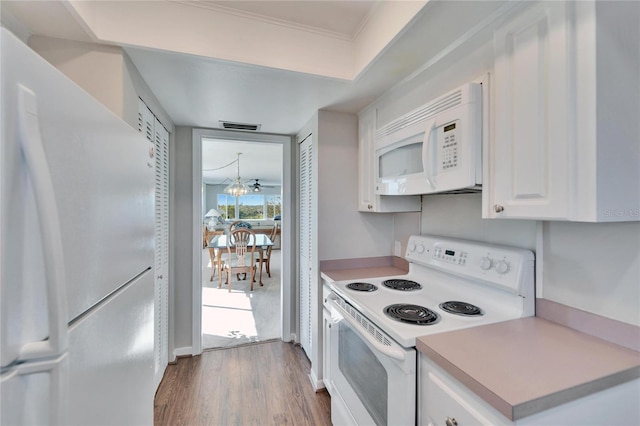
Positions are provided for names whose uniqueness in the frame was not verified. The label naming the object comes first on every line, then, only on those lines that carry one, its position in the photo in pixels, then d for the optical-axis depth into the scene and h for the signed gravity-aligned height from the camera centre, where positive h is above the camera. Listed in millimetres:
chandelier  6863 +612
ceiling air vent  2427 +820
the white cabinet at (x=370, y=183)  1882 +228
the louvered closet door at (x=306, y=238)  2352 -238
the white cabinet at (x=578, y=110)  798 +331
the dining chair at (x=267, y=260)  4997 -946
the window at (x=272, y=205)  10547 +313
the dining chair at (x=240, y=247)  4434 -580
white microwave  1130 +331
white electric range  1078 -466
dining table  4449 -558
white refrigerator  438 -84
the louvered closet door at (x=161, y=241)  1976 -225
